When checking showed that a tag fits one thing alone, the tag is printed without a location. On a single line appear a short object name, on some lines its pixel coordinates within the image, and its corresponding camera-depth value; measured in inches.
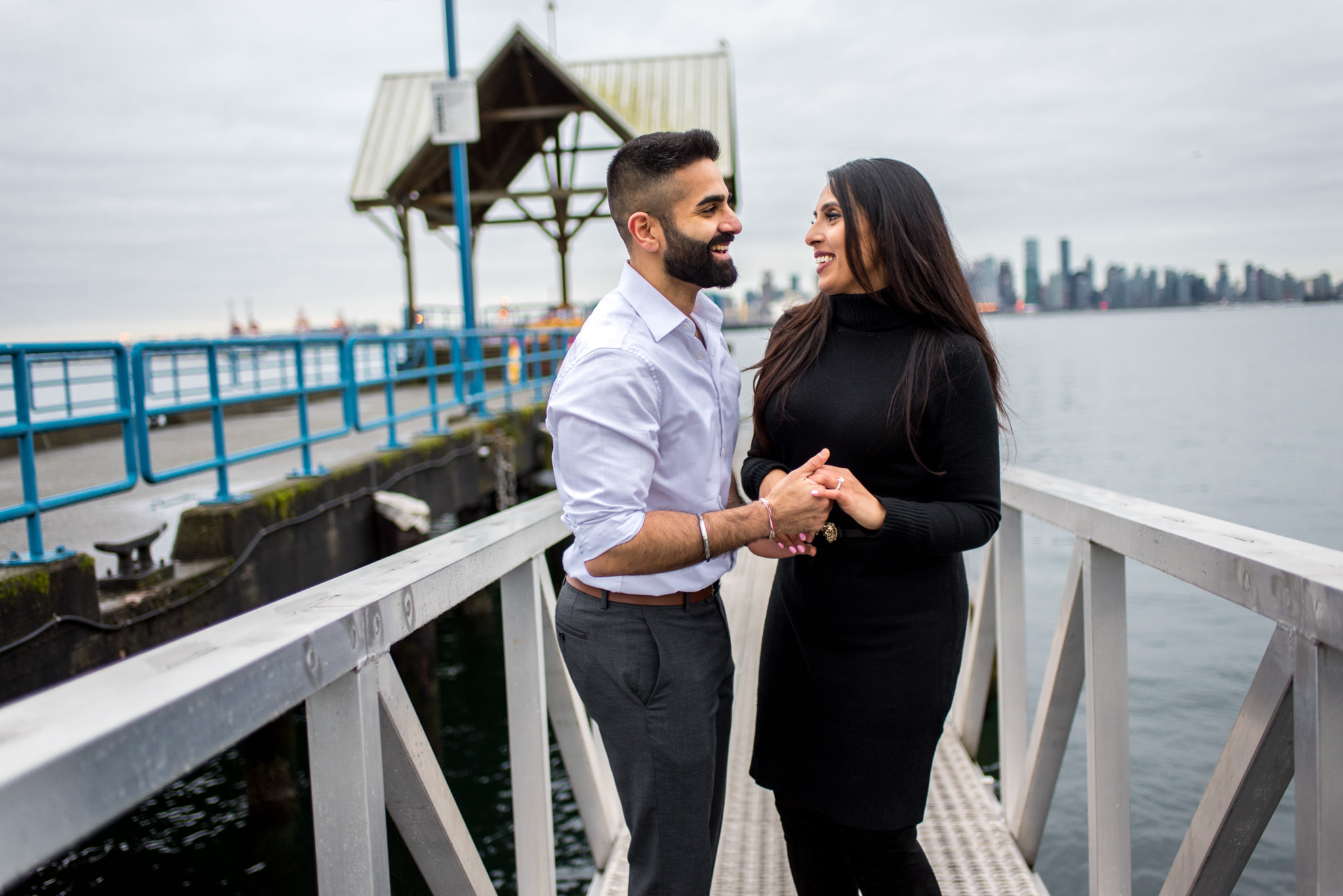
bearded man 68.5
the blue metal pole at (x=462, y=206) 419.2
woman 76.5
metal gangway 34.9
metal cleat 184.2
